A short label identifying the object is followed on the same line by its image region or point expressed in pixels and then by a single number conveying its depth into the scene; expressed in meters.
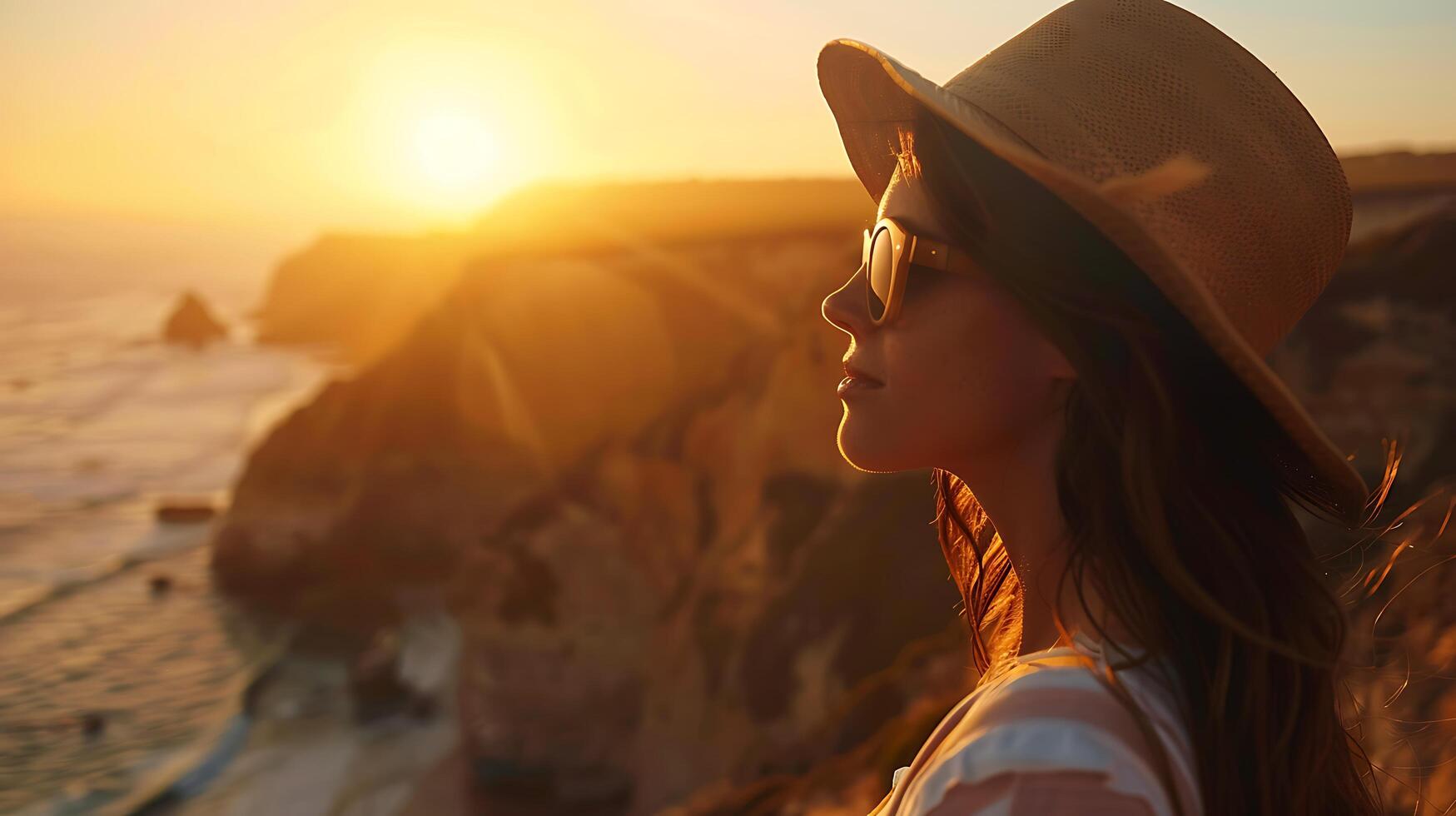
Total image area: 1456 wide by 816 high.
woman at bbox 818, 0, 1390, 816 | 1.39
